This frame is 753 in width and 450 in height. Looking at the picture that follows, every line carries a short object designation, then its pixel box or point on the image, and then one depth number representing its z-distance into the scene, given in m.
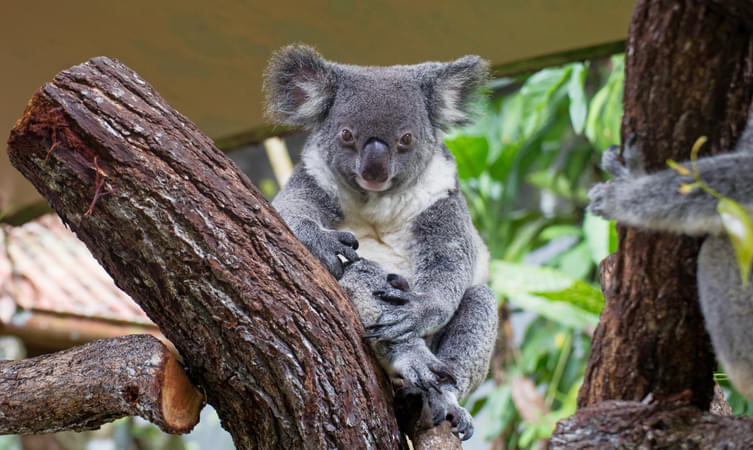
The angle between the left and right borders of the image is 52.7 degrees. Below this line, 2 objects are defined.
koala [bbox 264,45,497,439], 2.96
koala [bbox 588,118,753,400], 2.05
